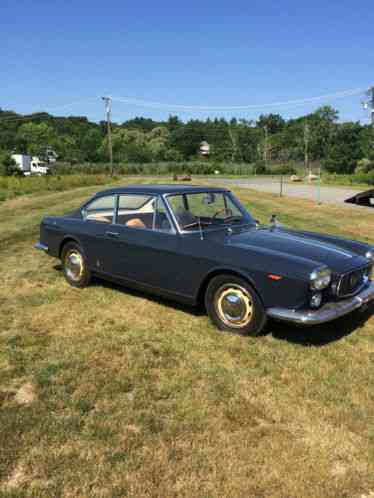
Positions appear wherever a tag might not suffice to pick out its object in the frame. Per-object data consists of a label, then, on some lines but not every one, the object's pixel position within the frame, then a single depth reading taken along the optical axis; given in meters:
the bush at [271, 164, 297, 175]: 60.36
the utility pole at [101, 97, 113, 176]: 46.60
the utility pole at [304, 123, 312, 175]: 80.94
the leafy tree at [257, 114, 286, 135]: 115.81
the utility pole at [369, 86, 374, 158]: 49.29
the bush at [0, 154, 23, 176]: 44.78
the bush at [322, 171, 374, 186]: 39.19
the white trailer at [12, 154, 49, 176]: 74.63
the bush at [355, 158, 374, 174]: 49.90
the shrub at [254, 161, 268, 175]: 63.72
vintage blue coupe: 3.82
